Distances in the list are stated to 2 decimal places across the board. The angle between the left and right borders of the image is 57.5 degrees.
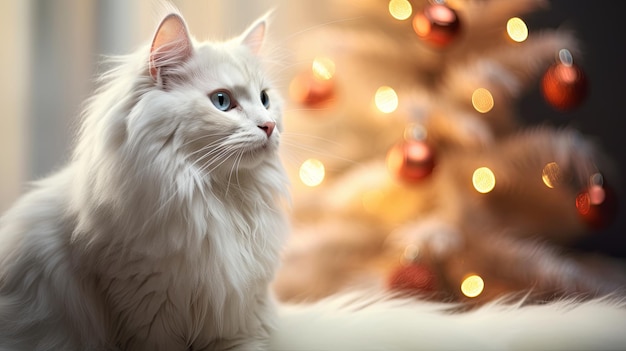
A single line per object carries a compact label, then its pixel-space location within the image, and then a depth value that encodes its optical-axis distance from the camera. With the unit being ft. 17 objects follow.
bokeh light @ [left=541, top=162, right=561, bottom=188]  4.92
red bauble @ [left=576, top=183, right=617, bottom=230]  4.60
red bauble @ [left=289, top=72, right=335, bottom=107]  4.81
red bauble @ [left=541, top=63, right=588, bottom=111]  4.44
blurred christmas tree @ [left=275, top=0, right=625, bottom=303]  4.65
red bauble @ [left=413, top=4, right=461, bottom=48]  4.35
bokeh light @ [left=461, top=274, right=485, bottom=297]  4.80
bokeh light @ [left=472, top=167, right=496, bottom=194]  4.92
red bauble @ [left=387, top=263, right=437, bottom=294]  4.44
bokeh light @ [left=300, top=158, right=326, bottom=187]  5.16
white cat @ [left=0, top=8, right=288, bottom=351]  2.71
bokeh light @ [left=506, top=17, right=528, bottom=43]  4.85
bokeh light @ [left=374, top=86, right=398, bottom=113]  5.01
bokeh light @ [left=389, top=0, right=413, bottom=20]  5.07
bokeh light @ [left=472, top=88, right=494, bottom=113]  5.02
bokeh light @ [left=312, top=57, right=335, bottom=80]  4.87
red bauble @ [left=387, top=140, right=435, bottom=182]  4.44
